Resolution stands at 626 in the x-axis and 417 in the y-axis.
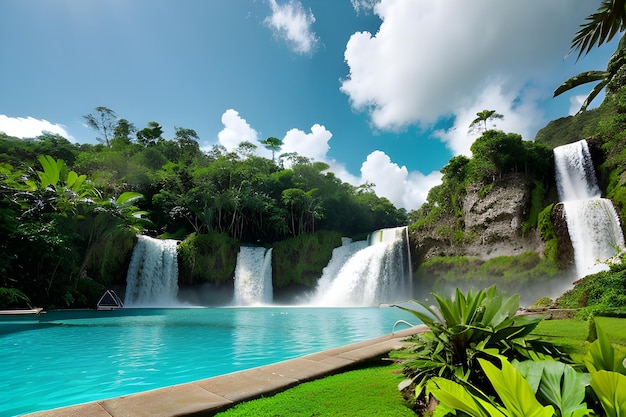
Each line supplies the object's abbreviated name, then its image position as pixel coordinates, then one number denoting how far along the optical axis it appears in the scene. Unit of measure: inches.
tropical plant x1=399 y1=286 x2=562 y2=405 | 87.7
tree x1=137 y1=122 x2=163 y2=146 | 1702.8
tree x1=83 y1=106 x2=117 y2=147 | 1680.6
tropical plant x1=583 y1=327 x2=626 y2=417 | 44.9
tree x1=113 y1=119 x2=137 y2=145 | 1697.1
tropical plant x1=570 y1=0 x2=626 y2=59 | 137.3
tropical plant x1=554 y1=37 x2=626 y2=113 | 281.4
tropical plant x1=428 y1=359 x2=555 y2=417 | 44.5
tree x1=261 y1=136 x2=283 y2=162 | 1729.8
